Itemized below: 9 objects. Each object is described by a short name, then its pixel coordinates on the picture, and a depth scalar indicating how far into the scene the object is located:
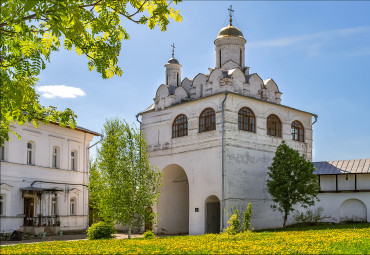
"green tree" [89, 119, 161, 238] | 21.25
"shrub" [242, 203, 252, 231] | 18.34
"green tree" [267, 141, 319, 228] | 26.45
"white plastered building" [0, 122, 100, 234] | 24.17
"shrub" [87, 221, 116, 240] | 20.03
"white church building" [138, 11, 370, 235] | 26.95
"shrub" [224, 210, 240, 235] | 17.17
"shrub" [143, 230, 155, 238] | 20.44
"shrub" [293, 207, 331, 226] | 29.48
